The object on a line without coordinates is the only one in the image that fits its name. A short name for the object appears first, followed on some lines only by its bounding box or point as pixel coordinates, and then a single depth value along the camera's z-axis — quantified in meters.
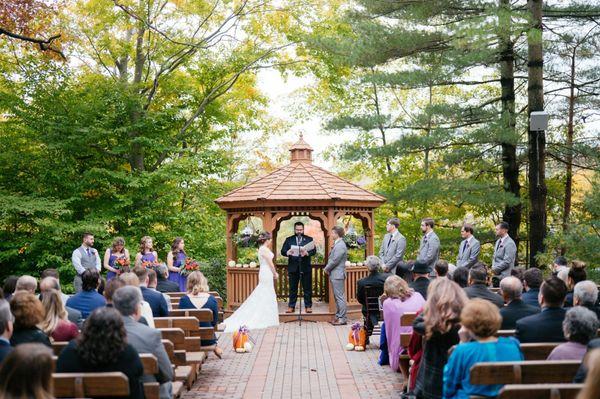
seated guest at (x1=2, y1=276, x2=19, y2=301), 8.35
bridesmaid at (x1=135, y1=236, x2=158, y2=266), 13.77
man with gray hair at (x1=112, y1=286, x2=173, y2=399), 5.80
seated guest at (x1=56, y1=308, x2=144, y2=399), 4.72
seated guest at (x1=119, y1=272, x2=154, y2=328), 7.19
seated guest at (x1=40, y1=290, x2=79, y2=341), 6.27
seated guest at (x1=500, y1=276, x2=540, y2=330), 7.11
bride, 15.10
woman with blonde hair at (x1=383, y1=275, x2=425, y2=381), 8.99
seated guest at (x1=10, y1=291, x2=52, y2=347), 5.38
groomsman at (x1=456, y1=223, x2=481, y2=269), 13.03
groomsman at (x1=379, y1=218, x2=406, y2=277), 14.21
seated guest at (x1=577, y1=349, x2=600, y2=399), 2.86
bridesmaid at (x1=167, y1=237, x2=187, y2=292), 14.76
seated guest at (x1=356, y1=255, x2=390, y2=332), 11.84
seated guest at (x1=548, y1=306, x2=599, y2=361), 5.20
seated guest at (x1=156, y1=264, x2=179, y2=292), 11.48
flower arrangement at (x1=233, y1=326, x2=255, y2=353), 11.78
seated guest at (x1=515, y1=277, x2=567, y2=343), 6.18
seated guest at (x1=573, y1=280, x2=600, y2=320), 6.79
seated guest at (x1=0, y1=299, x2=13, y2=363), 4.92
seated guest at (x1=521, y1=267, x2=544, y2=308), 8.36
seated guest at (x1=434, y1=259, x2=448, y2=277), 8.94
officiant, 15.91
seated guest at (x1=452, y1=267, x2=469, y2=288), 8.62
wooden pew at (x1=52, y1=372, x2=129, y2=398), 4.64
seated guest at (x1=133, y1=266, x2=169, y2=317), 8.59
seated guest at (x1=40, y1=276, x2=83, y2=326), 7.37
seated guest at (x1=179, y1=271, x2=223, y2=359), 9.87
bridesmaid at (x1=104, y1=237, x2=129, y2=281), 13.48
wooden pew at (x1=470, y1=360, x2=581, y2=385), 4.86
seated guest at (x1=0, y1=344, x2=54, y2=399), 3.38
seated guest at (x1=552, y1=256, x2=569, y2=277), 10.46
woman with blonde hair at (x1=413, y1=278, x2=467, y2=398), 5.63
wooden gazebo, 16.47
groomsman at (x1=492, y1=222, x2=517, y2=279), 12.73
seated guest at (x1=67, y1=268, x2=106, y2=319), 7.90
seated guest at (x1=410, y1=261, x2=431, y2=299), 9.60
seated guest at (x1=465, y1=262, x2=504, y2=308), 7.87
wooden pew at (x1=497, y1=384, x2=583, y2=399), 4.37
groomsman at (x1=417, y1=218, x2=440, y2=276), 13.12
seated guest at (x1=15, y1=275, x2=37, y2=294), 7.56
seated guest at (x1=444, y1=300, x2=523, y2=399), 4.96
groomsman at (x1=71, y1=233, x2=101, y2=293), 13.45
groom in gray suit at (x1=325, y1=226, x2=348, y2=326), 14.98
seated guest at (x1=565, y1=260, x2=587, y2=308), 8.51
